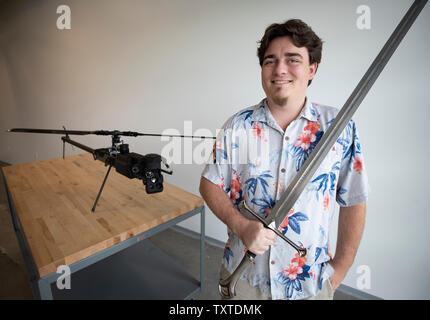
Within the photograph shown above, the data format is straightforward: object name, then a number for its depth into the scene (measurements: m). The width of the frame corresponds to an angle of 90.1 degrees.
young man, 0.82
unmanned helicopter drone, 1.17
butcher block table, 1.05
